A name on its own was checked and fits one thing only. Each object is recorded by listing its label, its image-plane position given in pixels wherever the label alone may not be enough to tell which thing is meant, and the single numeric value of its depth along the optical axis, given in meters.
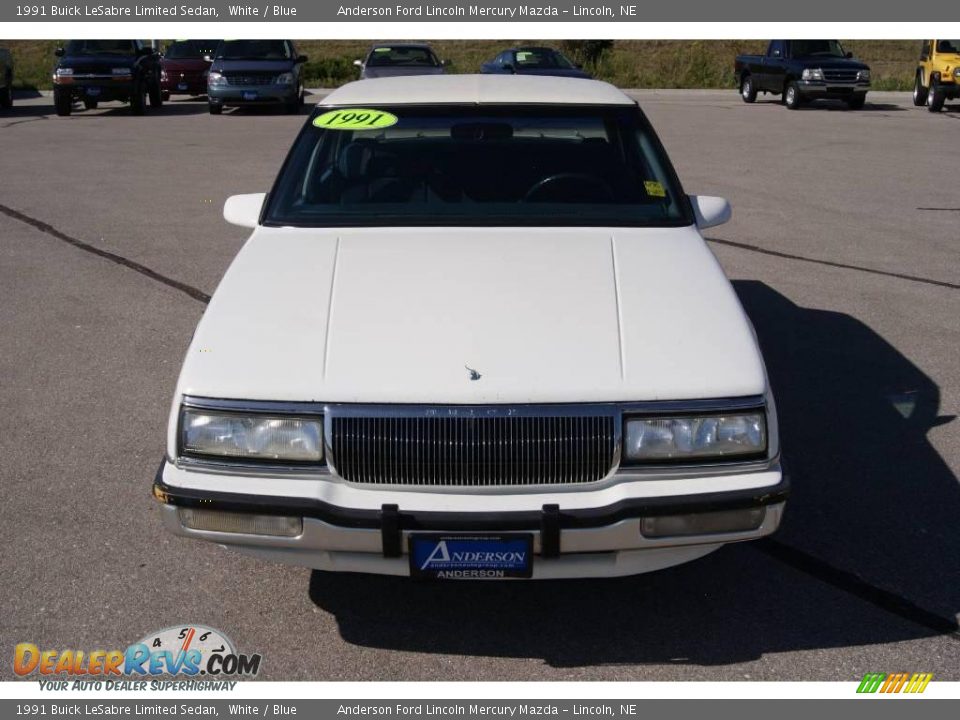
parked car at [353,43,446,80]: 22.20
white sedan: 3.24
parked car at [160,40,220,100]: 27.69
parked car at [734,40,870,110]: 24.50
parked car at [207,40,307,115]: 22.86
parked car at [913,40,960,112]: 23.97
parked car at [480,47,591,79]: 23.64
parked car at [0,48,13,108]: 24.00
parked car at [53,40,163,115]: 22.39
